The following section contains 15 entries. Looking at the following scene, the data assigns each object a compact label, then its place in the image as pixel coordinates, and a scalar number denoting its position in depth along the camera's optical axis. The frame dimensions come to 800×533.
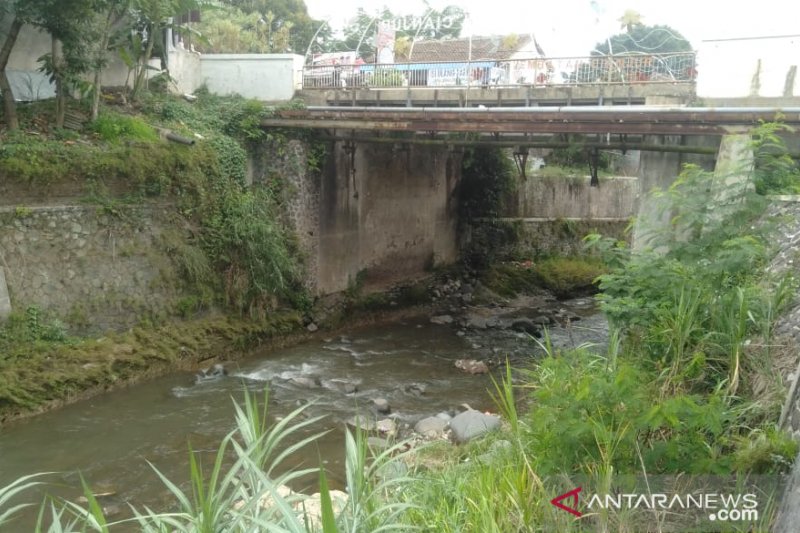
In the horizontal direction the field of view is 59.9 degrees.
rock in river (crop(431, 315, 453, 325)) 15.45
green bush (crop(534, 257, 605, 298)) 18.70
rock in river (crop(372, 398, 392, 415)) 9.81
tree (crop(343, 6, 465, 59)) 32.56
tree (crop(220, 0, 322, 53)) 29.06
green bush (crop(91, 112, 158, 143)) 11.80
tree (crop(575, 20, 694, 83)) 14.25
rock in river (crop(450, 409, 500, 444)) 7.93
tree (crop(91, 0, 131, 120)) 11.76
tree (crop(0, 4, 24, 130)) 10.95
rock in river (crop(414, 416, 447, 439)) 8.68
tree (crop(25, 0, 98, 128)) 10.62
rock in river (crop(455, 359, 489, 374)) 11.94
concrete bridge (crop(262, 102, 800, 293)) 9.69
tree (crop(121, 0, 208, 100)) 12.84
